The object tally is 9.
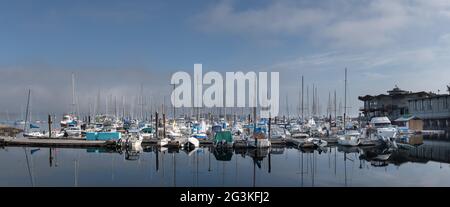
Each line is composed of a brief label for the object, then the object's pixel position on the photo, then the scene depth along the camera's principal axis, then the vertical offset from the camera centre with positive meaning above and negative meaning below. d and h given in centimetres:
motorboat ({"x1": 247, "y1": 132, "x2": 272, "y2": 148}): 3966 -469
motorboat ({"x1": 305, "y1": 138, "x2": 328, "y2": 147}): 4184 -498
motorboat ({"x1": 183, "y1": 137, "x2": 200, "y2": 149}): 4082 -509
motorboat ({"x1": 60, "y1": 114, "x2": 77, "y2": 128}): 6981 -383
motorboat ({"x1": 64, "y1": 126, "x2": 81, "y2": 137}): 5403 -480
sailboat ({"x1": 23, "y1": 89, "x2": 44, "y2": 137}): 5351 -514
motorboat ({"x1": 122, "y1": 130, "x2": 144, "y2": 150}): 4151 -494
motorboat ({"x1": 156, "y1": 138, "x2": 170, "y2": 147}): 4356 -519
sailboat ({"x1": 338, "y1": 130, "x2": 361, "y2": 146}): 4297 -482
